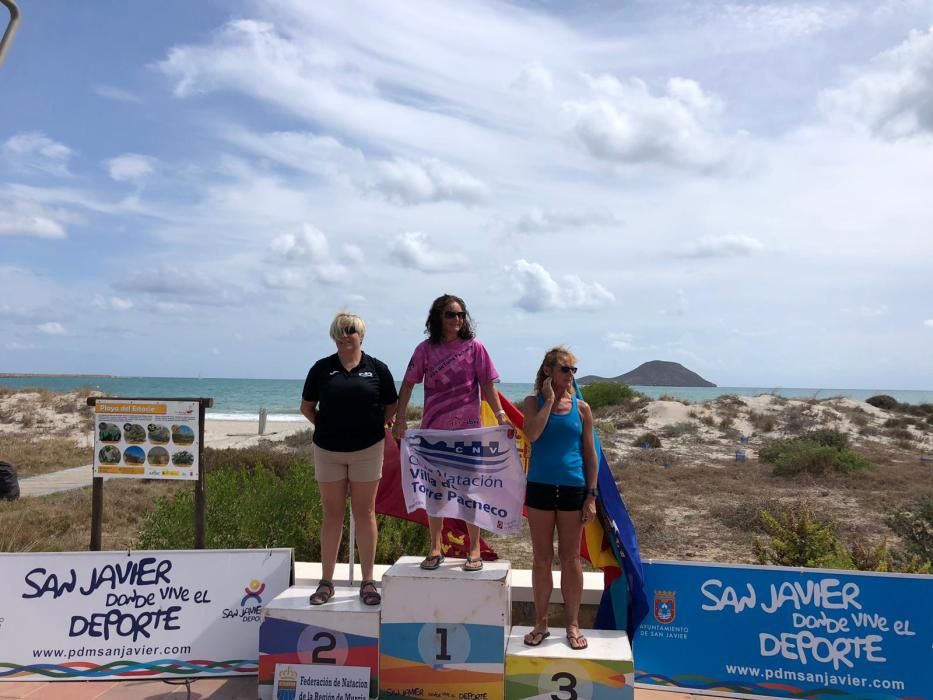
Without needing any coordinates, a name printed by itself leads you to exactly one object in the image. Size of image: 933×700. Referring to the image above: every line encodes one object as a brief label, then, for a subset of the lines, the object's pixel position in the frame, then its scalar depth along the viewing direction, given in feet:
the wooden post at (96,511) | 18.35
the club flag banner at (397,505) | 17.95
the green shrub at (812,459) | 45.75
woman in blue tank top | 14.01
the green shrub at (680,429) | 71.05
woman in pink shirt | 15.01
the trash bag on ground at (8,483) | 36.86
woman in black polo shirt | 14.64
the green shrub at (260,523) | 21.33
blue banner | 13.96
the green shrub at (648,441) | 64.18
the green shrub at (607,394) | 92.99
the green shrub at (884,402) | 101.86
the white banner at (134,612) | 15.15
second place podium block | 13.94
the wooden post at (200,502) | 18.06
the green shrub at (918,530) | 24.57
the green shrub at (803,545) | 19.43
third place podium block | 13.08
